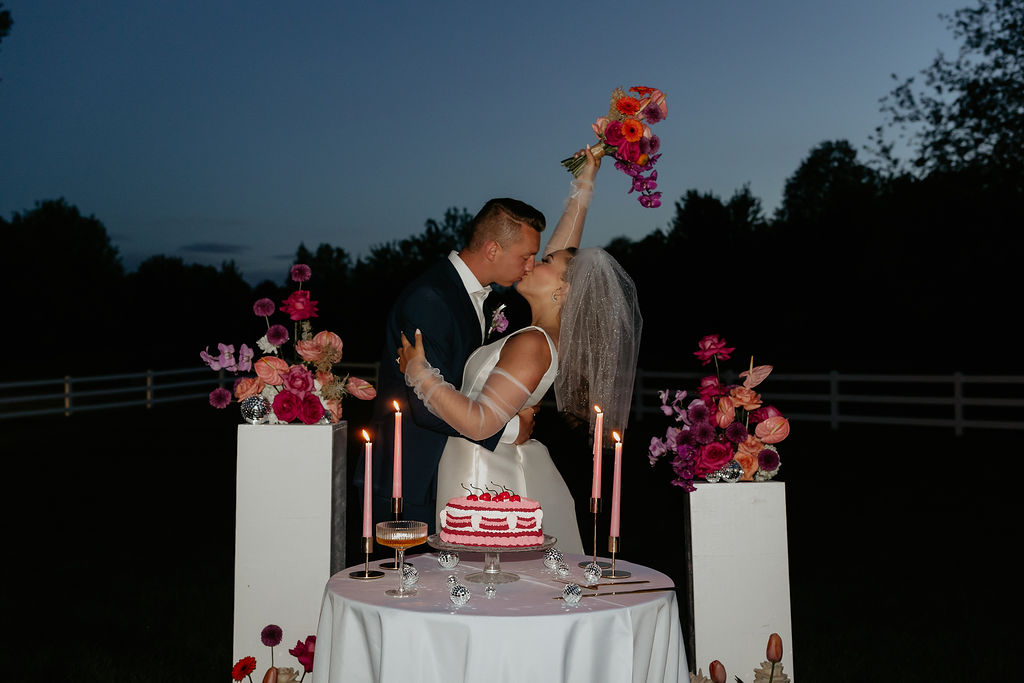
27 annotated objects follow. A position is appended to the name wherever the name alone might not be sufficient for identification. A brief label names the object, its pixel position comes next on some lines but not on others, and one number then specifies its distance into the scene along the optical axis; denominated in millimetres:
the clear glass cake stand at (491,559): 3590
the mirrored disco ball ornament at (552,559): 3721
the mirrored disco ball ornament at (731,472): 4188
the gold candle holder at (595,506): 3448
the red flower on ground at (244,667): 4340
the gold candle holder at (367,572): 3594
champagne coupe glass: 3406
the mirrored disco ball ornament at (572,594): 3238
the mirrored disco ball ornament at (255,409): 4730
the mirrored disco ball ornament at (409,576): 3381
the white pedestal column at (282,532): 4621
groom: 4562
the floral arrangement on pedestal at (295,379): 4730
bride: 4531
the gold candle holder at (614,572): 3500
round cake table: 3096
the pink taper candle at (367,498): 3479
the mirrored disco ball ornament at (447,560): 3625
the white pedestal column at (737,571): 4156
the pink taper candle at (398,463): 3389
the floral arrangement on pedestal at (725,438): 4148
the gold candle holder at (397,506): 3474
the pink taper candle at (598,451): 3389
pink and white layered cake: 3609
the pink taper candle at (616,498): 3320
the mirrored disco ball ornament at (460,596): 3225
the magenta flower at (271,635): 4403
